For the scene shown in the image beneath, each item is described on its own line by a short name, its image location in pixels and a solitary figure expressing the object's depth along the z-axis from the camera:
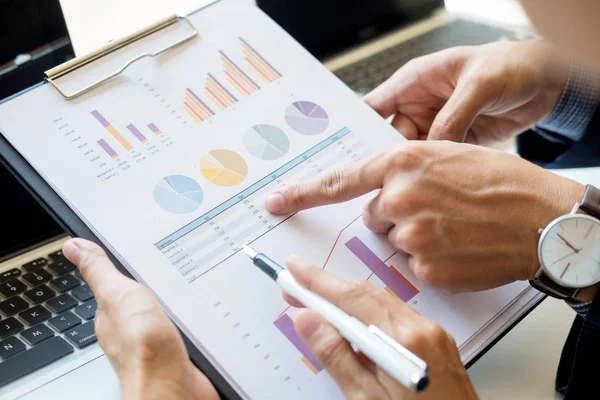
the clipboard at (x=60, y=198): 0.58
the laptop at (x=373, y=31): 1.10
